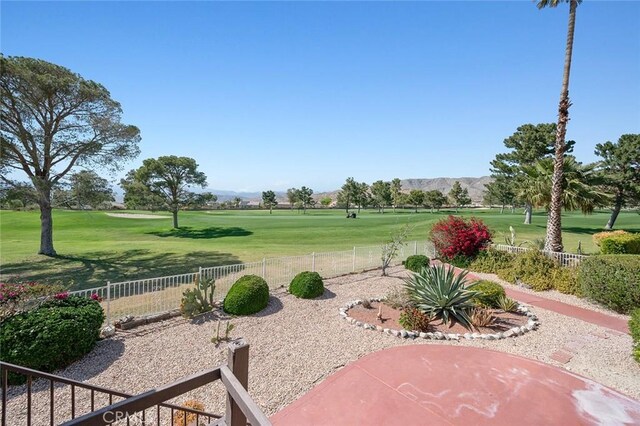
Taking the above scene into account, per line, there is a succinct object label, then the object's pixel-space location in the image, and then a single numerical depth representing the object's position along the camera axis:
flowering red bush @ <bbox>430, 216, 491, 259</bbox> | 14.20
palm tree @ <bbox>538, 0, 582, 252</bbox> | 11.72
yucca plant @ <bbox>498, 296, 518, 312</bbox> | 8.74
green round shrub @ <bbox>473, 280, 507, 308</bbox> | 9.02
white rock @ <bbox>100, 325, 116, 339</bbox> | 6.95
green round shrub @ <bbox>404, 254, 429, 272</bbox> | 13.66
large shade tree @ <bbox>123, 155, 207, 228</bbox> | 32.25
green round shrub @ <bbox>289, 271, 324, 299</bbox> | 9.91
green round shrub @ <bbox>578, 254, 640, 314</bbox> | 8.37
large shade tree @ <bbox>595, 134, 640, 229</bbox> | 28.37
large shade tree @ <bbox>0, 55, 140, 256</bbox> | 15.27
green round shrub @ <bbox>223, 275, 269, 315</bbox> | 8.40
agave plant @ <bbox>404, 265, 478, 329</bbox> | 7.96
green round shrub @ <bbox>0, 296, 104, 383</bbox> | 5.25
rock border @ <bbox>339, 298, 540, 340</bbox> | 7.08
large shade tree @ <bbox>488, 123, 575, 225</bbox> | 32.31
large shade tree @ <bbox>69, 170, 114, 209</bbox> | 17.83
